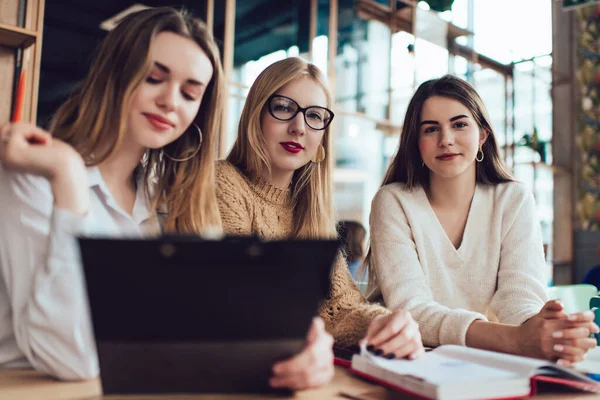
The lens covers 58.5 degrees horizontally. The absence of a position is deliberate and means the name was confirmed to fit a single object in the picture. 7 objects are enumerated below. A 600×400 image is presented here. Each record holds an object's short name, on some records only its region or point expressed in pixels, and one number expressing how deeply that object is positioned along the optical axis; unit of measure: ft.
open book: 2.56
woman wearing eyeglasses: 4.76
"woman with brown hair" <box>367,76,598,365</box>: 5.39
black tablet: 2.06
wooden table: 2.51
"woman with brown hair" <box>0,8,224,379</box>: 2.76
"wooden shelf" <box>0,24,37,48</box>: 8.32
